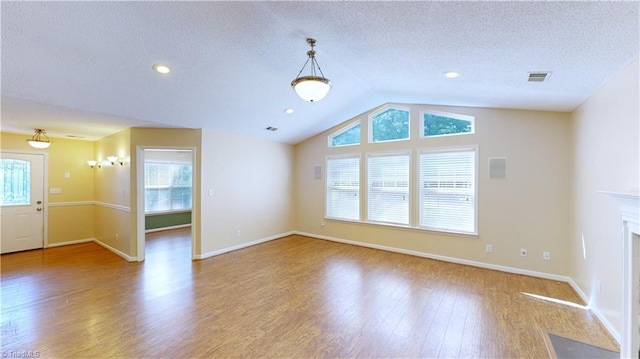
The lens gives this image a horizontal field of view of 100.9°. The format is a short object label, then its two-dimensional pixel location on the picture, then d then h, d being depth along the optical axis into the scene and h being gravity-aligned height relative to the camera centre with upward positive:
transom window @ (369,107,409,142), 5.34 +1.16
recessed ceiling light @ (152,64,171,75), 3.00 +1.29
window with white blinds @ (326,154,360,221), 5.99 -0.17
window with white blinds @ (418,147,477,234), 4.59 -0.18
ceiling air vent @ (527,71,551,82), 2.73 +1.10
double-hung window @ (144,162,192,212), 7.46 -0.17
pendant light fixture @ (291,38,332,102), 2.50 +0.91
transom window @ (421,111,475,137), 4.66 +1.02
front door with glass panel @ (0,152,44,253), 5.15 -0.41
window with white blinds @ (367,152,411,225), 5.30 -0.16
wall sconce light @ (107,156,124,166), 5.03 +0.41
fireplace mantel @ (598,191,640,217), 1.95 -0.17
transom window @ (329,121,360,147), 6.03 +1.04
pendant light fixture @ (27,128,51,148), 5.00 +0.81
